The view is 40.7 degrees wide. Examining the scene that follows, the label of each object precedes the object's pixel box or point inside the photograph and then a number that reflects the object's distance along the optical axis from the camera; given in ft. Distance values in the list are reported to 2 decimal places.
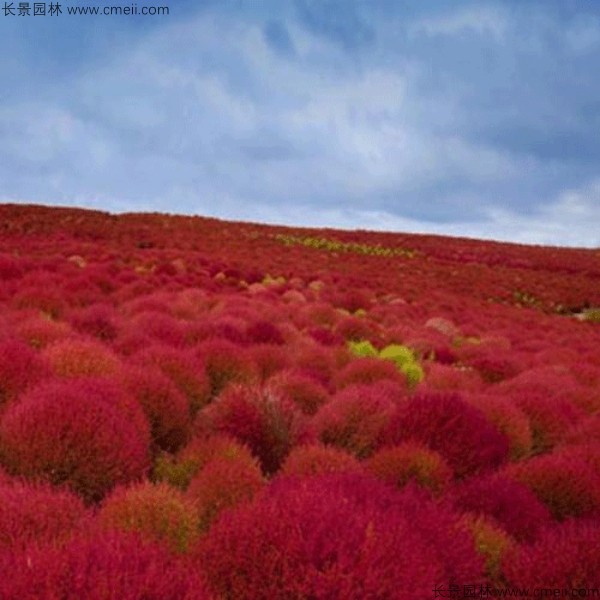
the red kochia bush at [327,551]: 8.67
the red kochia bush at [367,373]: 22.25
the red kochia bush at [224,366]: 20.57
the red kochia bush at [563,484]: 14.06
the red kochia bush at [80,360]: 17.65
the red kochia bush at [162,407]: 16.31
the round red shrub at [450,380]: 23.13
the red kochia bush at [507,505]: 12.64
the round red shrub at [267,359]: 22.39
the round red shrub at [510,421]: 18.13
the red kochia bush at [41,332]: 20.88
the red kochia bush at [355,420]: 16.81
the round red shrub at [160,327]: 23.34
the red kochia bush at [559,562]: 10.63
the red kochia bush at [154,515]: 10.63
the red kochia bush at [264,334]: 26.84
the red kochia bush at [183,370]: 18.65
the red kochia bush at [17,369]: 16.05
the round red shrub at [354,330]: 33.68
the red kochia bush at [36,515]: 9.82
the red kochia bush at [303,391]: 19.62
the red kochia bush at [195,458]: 13.98
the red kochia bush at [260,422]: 15.72
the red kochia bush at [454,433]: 15.70
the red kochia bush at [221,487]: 12.11
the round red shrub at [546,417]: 19.54
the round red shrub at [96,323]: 24.93
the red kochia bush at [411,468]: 14.10
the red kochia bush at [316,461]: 13.78
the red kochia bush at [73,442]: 12.83
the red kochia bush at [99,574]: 7.78
